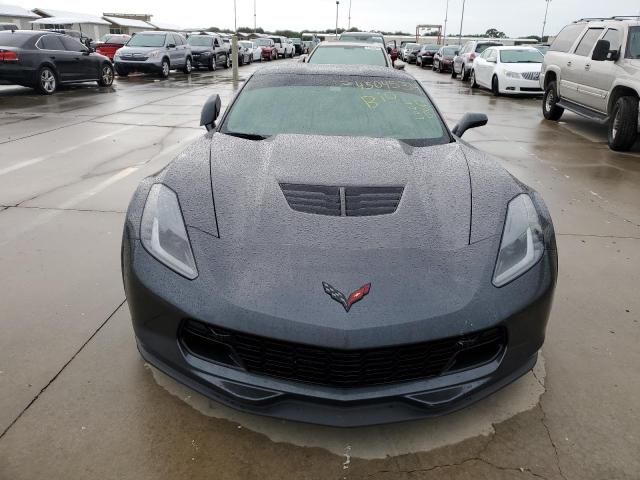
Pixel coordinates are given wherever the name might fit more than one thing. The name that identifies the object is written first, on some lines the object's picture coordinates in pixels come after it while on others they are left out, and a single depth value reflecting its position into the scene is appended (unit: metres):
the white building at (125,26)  65.88
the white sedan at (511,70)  14.76
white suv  7.84
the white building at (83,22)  52.64
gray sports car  1.85
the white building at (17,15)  47.81
